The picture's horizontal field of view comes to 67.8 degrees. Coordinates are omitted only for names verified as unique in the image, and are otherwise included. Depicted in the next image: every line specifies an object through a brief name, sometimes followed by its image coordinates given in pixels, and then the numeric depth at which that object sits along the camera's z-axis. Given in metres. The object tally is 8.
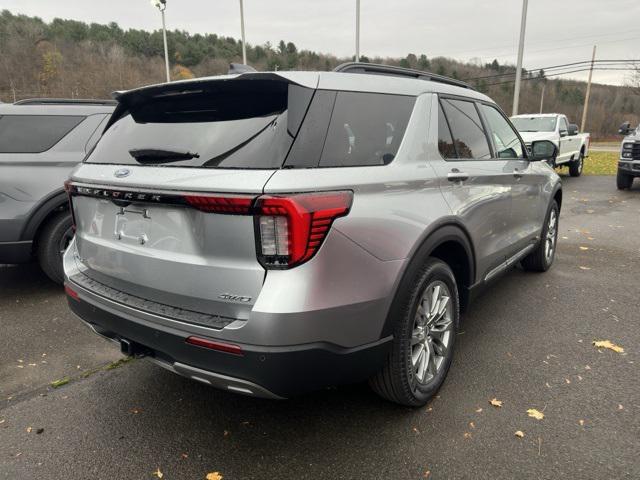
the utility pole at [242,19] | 18.48
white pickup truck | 13.37
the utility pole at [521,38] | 17.17
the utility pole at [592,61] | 54.71
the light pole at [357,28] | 19.50
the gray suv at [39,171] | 4.39
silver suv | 1.92
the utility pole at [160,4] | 20.05
